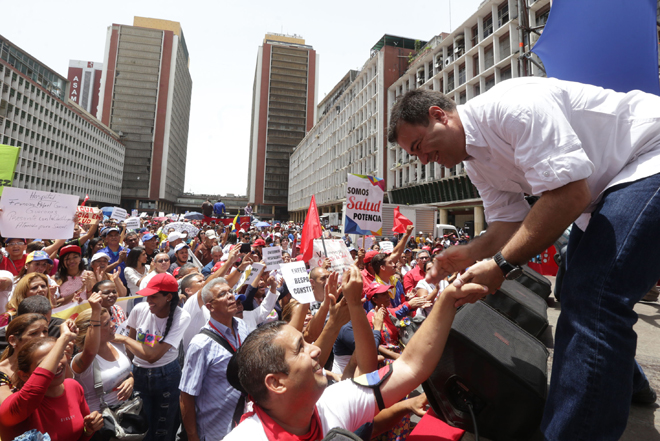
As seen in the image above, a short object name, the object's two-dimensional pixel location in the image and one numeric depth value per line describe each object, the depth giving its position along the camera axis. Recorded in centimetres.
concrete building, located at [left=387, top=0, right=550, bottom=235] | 2736
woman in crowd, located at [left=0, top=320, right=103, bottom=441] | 216
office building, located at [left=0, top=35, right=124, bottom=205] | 5091
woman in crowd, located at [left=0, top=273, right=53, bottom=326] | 375
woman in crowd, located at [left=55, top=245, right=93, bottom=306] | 486
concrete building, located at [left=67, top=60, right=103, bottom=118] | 14050
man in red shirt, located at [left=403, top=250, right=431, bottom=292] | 636
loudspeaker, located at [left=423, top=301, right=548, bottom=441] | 168
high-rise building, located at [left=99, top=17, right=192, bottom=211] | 9831
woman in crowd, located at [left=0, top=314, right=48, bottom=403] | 249
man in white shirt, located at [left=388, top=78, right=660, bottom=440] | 121
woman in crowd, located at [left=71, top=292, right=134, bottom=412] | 291
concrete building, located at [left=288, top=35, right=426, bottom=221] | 4450
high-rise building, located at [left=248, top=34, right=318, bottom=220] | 10294
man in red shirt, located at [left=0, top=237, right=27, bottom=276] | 510
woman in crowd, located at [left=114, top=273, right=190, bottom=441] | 332
